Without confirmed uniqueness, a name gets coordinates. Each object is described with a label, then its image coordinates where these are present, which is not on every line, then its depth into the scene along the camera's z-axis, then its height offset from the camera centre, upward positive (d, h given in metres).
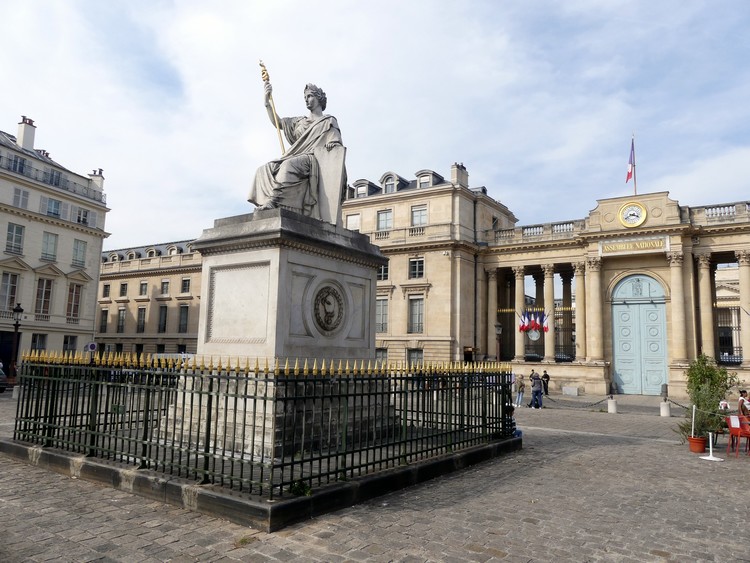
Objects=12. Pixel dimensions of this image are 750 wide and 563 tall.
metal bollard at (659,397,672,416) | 21.05 -2.14
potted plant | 11.23 -1.04
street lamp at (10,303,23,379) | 25.84 -0.97
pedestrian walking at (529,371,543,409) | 23.30 -1.76
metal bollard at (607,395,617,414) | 21.95 -2.21
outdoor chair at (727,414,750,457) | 10.87 -1.47
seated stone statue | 9.12 +3.00
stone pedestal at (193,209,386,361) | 7.89 +0.90
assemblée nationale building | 33.19 +5.11
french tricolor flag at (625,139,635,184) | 35.31 +12.80
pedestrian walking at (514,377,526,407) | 24.83 -1.96
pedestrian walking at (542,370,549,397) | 28.92 -1.64
